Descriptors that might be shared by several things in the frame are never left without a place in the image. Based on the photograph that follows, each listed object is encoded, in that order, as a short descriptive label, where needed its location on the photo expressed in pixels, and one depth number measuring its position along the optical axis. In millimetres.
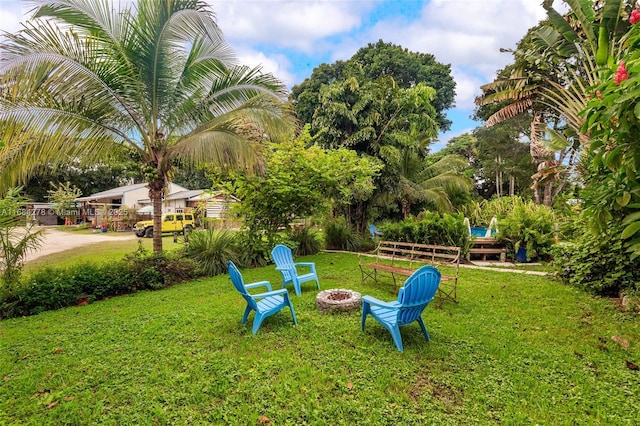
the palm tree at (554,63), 6791
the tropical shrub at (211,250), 8070
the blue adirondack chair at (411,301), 3488
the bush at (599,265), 5246
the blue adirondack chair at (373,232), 11133
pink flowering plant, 1870
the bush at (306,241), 10609
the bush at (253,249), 8836
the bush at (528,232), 8875
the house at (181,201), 28225
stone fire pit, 4711
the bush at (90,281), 5312
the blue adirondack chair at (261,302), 3932
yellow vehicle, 18516
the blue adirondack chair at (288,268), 5893
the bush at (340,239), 11641
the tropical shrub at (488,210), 12609
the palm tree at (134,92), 5207
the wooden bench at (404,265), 5493
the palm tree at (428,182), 13639
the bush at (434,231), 8992
